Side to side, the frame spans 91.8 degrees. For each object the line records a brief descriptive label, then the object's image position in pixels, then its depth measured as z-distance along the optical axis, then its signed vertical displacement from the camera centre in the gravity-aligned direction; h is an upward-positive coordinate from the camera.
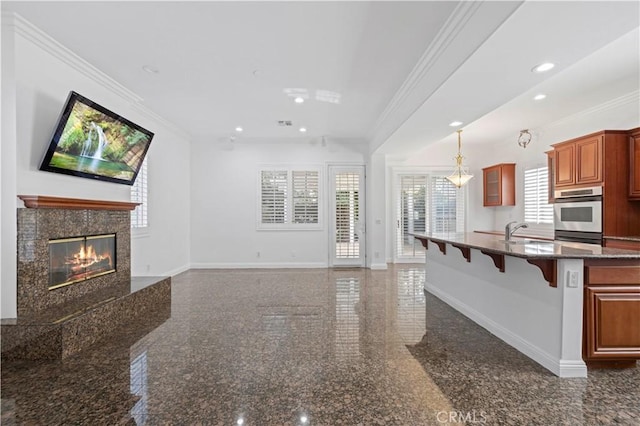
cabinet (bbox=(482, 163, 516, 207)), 6.70 +0.60
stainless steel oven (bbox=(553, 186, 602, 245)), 4.25 -0.04
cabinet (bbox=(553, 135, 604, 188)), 4.26 +0.74
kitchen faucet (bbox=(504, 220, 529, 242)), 3.50 -0.24
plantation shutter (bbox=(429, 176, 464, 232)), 7.63 +0.19
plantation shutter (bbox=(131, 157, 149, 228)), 4.87 +0.21
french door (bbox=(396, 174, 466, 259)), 7.63 +0.12
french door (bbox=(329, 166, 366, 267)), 7.00 -0.08
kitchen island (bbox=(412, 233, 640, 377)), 2.33 -0.74
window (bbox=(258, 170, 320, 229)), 6.93 +0.28
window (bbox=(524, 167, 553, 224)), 5.94 +0.30
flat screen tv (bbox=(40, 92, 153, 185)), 2.96 +0.75
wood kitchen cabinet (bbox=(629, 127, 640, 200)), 3.97 +0.62
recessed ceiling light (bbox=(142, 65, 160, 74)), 3.51 +1.65
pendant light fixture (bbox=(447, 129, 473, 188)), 5.54 +0.59
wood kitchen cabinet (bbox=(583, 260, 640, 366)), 2.34 -0.75
